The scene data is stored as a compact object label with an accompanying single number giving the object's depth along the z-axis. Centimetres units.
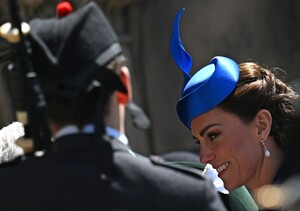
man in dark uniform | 430
